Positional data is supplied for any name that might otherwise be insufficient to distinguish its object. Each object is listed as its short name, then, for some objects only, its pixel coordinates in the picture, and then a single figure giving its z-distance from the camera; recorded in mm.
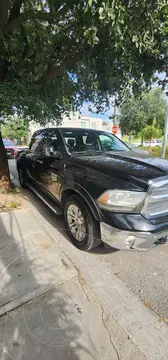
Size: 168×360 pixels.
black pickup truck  2020
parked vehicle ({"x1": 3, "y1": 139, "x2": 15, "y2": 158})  12719
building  30786
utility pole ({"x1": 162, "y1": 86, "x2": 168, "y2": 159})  9347
